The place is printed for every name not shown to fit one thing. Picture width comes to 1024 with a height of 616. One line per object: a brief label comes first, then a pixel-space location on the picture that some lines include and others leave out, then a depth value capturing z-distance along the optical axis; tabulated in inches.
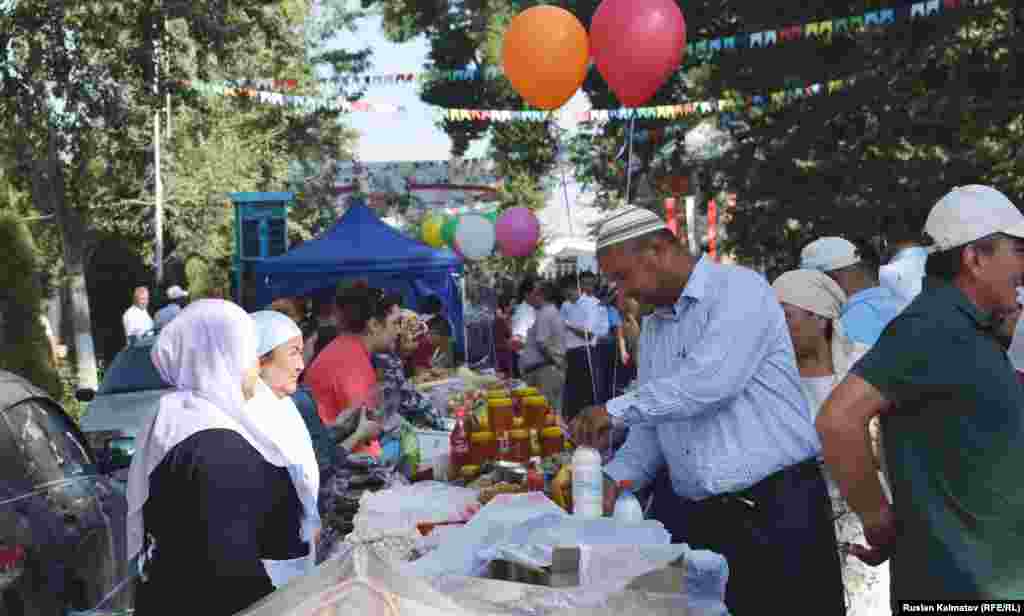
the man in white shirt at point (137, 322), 911.0
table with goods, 112.7
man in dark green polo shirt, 116.2
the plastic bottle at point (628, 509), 167.8
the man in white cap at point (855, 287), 266.5
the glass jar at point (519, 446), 251.6
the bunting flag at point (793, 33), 644.9
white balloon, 902.4
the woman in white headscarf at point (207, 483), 145.6
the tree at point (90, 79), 841.5
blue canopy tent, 697.0
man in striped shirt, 165.6
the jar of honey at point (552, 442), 257.1
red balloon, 442.9
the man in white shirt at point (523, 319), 743.1
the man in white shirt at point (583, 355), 575.8
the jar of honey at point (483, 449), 250.8
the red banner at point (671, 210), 1045.8
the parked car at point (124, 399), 427.5
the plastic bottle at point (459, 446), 253.6
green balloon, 984.6
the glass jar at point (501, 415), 266.2
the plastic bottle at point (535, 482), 202.5
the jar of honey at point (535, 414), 275.3
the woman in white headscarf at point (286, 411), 175.6
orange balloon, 474.3
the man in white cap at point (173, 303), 796.0
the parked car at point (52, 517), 219.6
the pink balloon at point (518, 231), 885.2
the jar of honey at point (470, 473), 235.9
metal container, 213.5
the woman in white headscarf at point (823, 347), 228.8
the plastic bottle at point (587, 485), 171.3
